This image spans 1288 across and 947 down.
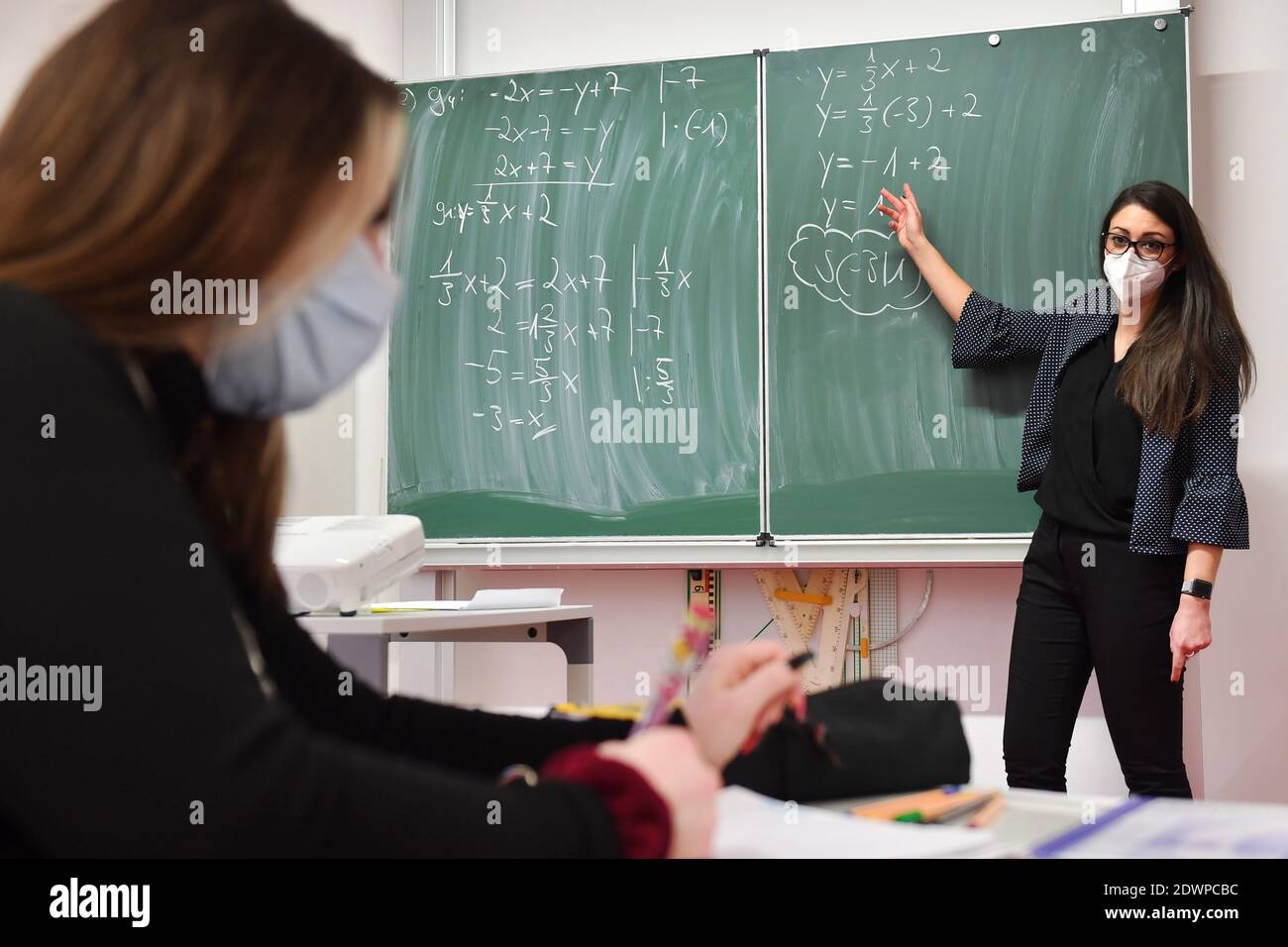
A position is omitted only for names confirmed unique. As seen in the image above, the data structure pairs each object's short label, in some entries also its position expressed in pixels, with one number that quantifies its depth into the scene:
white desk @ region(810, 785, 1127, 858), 0.56
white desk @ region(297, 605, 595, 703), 1.65
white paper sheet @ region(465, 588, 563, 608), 2.04
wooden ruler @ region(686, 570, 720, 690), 3.20
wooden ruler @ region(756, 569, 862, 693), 3.08
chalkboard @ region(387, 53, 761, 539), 2.91
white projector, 1.70
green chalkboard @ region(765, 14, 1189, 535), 2.70
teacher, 2.10
